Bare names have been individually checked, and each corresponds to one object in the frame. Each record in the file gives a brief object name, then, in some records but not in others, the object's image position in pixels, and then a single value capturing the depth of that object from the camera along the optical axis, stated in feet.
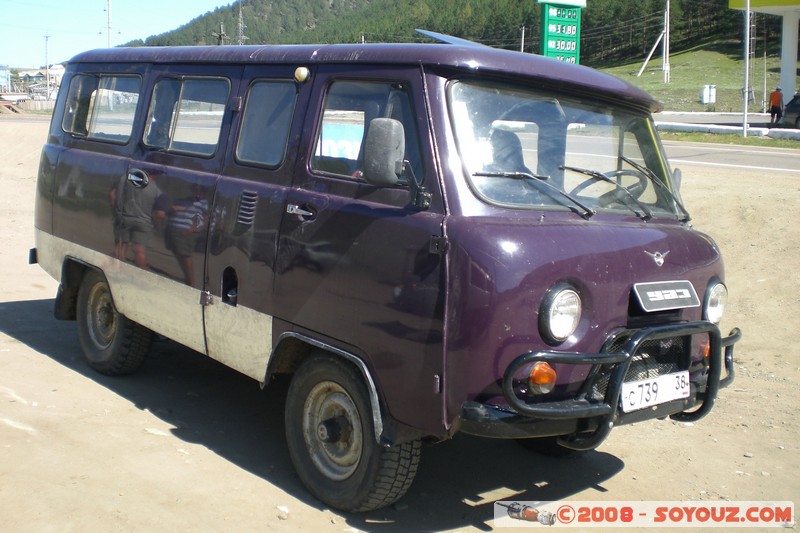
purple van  12.84
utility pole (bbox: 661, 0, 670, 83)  202.08
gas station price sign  45.65
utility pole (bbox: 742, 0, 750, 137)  88.99
